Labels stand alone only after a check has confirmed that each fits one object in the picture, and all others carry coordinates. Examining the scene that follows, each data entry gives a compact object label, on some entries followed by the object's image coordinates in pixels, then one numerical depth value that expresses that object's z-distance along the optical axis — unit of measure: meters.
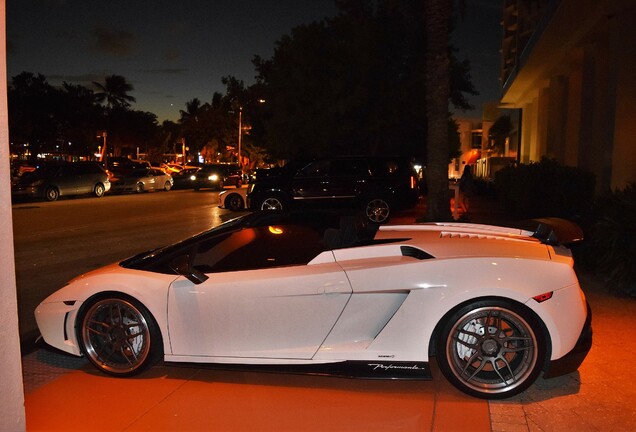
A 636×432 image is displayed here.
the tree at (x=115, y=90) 75.32
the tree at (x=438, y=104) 13.53
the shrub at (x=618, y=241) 7.59
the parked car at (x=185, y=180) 38.12
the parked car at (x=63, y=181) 27.06
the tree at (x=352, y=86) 30.03
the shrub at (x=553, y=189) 15.45
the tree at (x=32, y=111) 47.53
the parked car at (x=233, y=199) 20.95
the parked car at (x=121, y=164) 39.39
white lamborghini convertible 4.44
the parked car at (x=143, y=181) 33.38
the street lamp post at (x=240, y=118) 55.95
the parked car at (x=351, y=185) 17.41
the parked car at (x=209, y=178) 37.56
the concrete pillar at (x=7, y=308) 3.24
